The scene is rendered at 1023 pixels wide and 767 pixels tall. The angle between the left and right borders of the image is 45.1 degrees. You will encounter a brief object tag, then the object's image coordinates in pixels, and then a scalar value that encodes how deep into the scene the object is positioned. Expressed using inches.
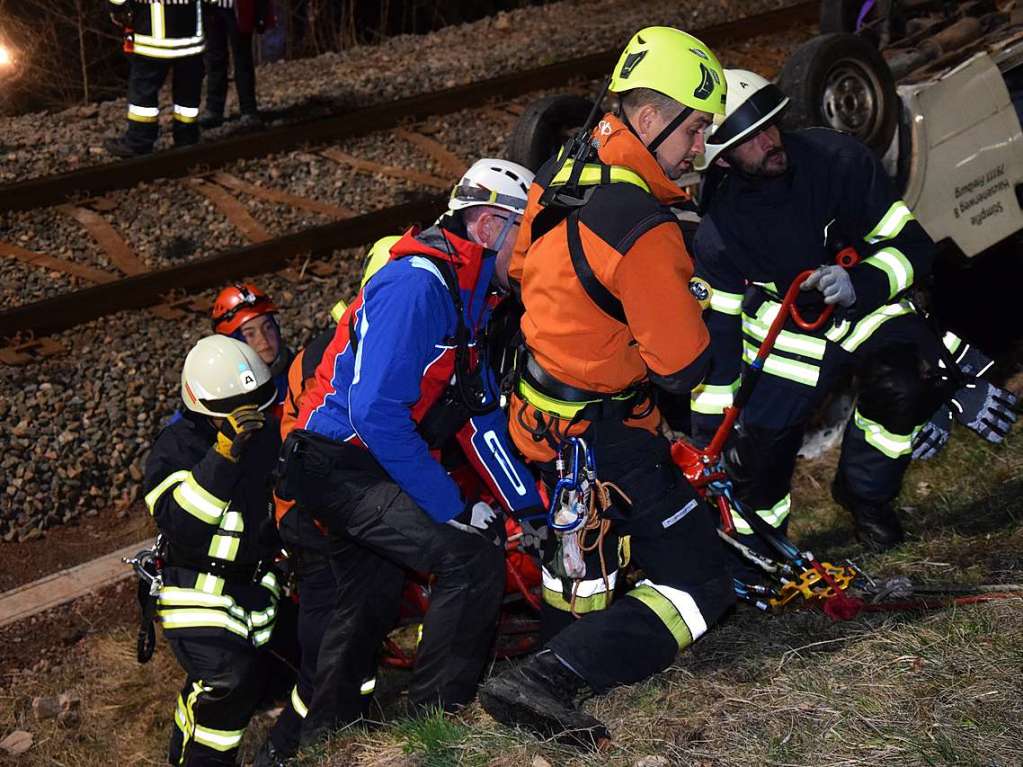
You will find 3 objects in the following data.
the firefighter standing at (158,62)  365.4
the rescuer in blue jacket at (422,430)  159.3
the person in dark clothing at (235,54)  390.1
